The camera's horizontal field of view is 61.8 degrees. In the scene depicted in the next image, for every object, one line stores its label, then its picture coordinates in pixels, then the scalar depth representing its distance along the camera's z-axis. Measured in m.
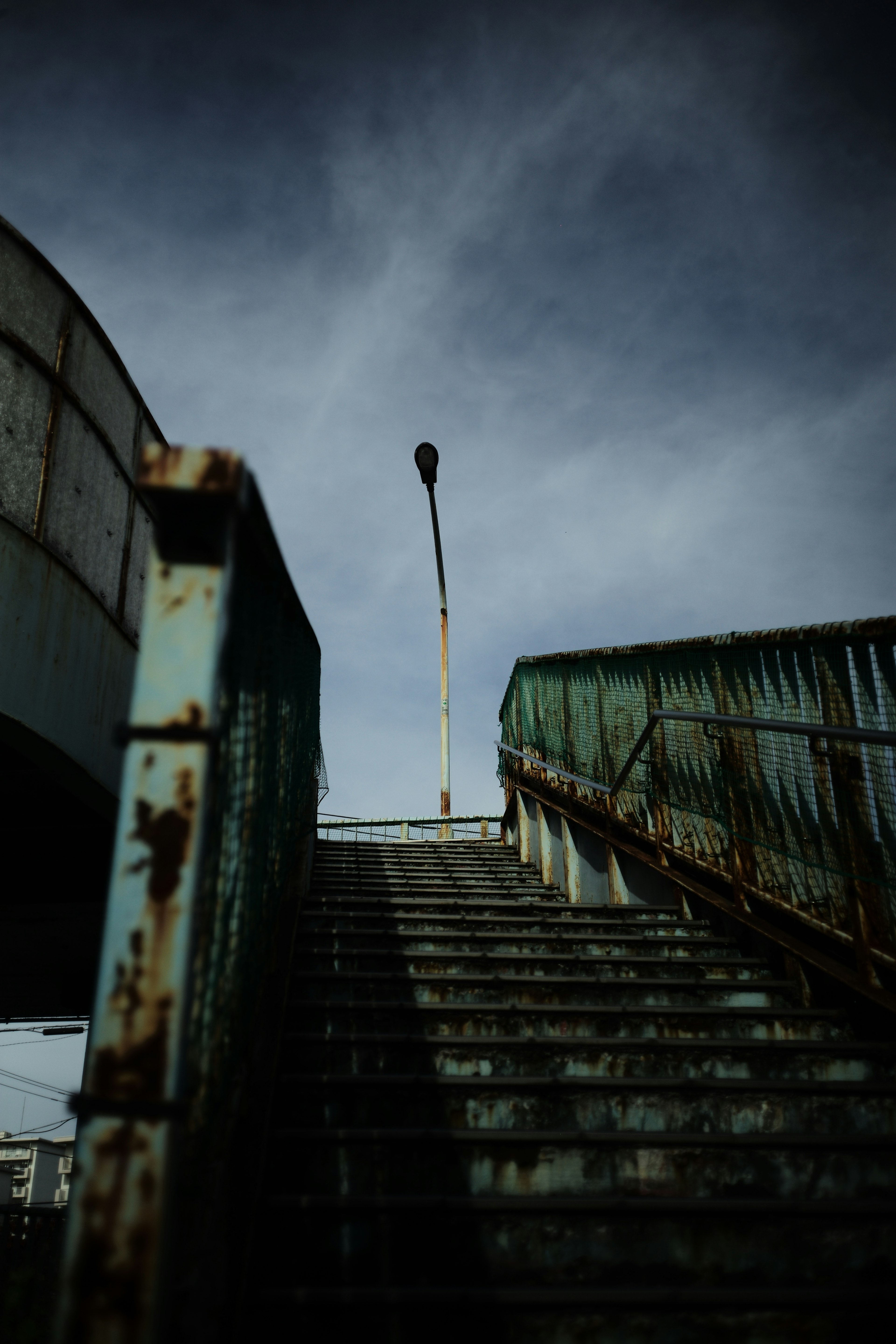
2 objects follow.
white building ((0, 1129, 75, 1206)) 36.44
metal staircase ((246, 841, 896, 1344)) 2.05
